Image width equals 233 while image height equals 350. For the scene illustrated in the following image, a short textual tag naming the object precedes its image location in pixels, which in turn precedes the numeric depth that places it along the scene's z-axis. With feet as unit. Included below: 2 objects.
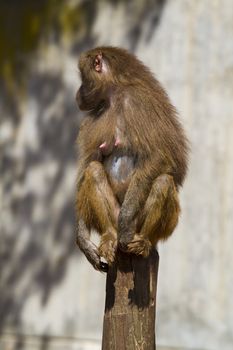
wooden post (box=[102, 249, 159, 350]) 33.22
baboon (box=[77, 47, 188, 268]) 35.09
